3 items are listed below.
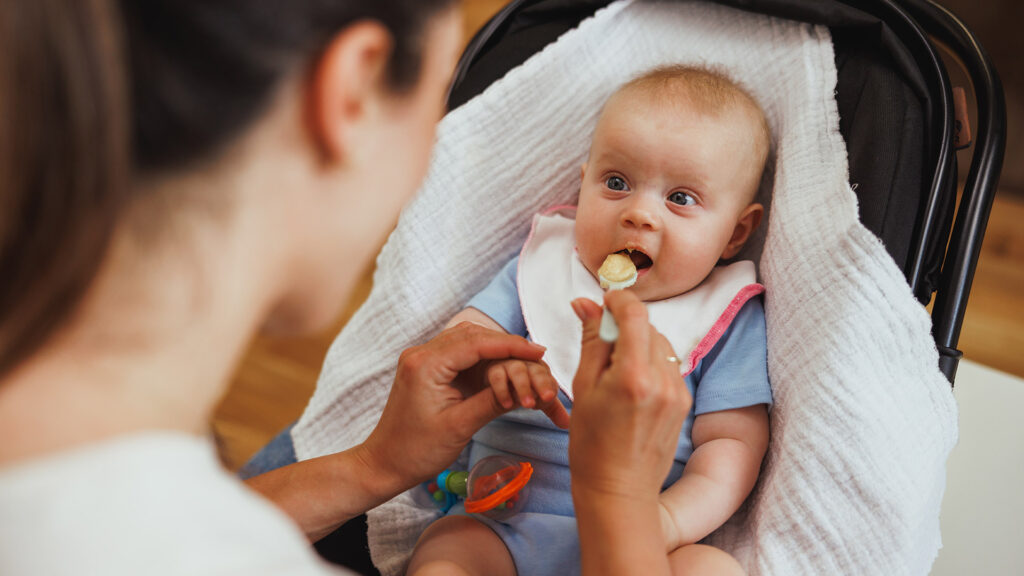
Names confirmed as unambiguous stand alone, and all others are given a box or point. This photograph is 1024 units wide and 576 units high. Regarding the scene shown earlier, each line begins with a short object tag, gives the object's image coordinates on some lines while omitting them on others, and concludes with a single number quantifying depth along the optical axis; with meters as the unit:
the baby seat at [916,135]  0.87
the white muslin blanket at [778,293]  0.82
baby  0.90
